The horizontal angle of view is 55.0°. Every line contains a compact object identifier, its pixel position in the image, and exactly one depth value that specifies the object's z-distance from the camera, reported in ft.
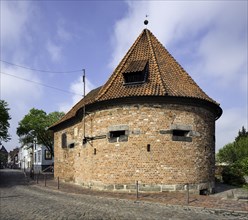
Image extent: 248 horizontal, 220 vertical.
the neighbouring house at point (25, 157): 194.90
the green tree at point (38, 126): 123.64
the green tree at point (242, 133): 142.36
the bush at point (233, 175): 60.11
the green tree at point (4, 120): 72.06
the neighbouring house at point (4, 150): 315.07
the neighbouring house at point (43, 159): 145.30
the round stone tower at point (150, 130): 42.08
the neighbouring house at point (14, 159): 256.04
